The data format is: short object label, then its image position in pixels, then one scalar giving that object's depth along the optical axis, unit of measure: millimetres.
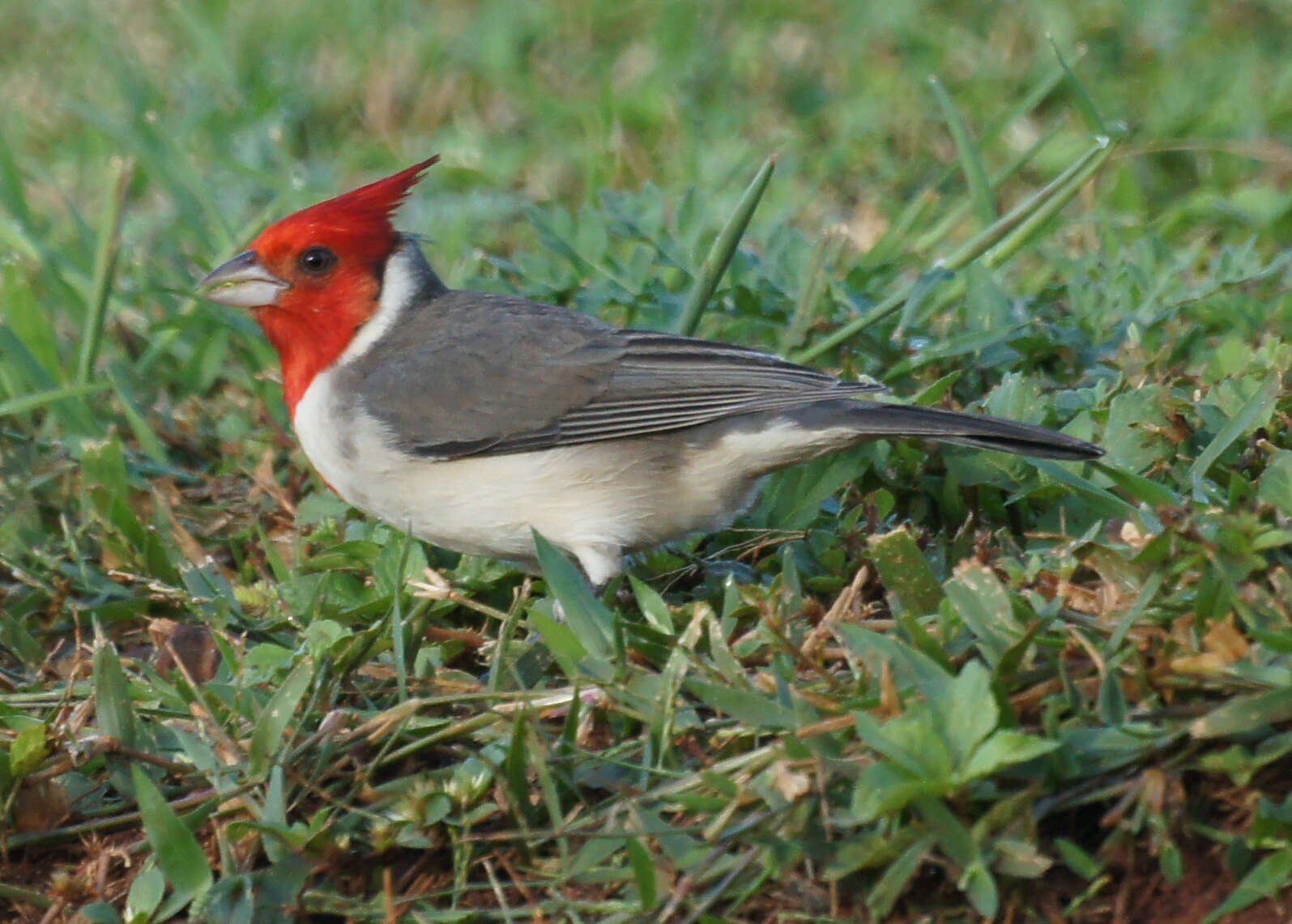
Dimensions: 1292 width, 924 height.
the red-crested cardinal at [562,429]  7734
